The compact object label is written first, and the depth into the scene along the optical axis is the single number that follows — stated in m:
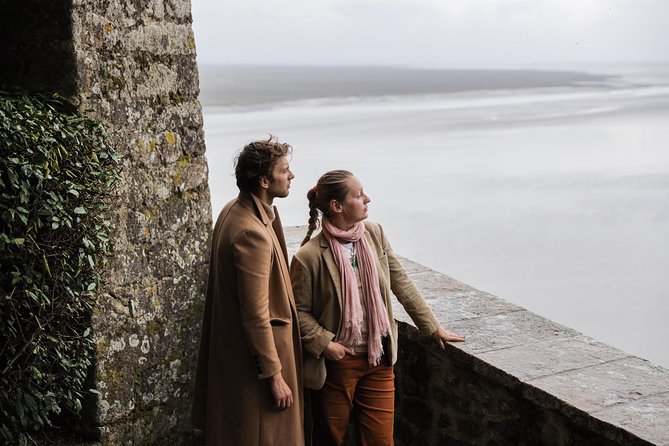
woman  3.72
